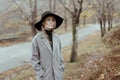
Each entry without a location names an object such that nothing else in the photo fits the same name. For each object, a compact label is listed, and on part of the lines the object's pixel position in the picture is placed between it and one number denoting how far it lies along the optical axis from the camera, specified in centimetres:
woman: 222
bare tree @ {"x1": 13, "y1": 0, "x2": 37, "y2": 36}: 917
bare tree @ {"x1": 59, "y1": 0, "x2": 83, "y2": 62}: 690
